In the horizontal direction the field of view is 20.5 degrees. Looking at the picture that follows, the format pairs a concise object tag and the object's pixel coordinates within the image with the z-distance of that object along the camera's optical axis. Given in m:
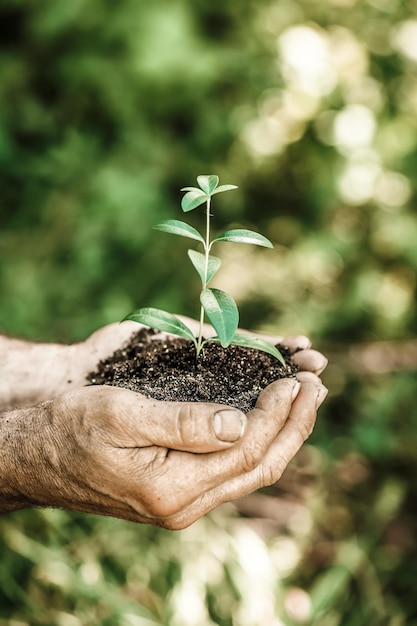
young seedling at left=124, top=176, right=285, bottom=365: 0.52
